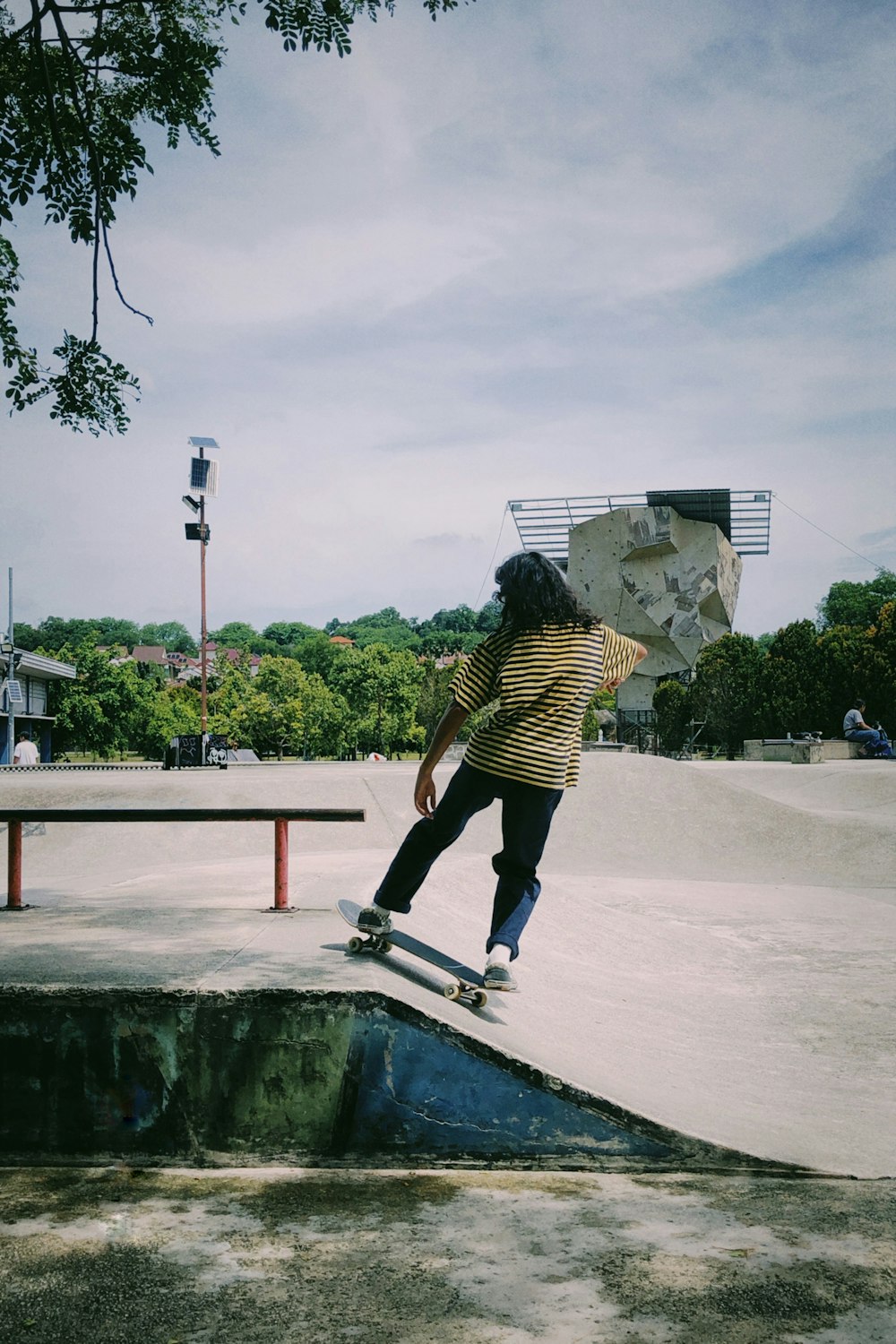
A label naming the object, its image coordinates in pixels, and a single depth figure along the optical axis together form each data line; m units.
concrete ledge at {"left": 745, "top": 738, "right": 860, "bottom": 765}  28.86
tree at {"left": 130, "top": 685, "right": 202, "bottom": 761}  63.03
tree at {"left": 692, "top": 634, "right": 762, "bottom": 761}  46.94
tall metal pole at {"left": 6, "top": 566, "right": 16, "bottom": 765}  34.89
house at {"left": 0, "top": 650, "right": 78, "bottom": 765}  39.92
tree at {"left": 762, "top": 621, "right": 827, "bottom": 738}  43.62
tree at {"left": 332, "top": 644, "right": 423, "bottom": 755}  57.97
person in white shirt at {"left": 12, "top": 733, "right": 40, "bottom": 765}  23.39
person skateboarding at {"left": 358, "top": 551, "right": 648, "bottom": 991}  3.70
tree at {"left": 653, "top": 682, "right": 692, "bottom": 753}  53.10
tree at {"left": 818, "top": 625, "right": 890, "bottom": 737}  41.78
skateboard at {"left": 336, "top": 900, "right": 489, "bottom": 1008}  3.73
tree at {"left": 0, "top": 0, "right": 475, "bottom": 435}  6.57
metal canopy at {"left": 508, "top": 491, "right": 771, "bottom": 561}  62.38
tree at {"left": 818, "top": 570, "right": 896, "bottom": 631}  88.25
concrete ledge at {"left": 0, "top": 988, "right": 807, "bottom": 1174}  3.11
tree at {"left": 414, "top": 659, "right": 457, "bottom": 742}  58.06
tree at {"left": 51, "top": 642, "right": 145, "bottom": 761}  53.38
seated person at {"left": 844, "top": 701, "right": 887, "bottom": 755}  23.22
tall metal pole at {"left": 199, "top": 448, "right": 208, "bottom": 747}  32.75
